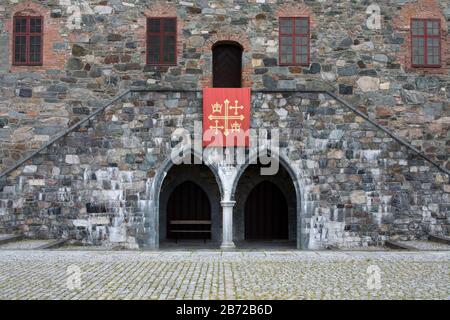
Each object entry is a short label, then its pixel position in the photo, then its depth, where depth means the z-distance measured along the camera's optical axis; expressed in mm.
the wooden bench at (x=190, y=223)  17188
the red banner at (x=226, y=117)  14617
